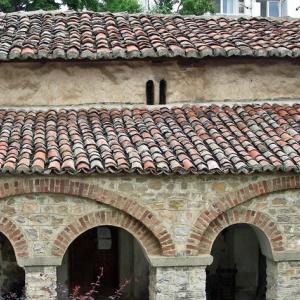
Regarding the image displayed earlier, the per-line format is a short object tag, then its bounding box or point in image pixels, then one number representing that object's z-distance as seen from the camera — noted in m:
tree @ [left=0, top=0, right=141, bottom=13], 24.41
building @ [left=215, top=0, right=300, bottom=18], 29.23
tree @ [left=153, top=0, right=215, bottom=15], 23.92
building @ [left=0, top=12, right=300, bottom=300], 10.62
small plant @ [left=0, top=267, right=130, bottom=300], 12.71
